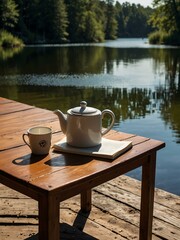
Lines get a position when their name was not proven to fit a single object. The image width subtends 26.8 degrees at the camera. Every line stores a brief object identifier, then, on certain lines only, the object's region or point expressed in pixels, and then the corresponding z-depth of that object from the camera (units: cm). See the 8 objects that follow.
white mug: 140
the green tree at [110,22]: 6438
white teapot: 145
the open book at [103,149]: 142
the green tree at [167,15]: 3550
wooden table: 121
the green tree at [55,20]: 4159
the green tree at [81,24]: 4650
